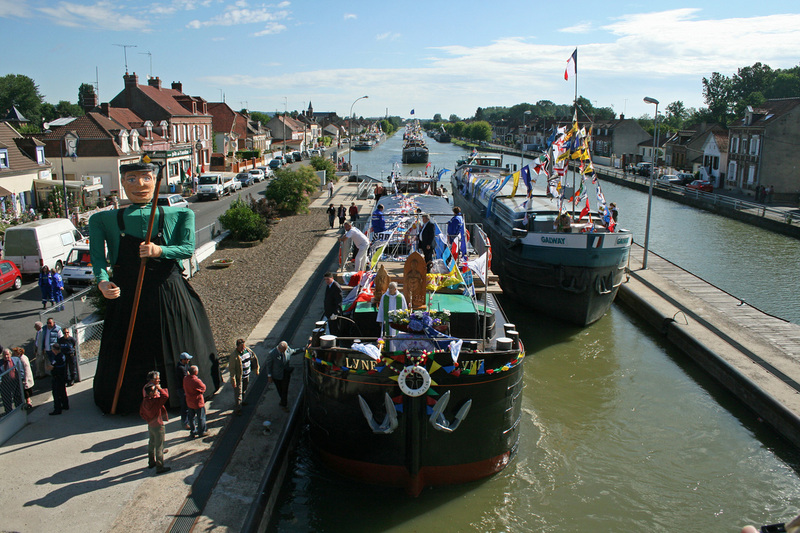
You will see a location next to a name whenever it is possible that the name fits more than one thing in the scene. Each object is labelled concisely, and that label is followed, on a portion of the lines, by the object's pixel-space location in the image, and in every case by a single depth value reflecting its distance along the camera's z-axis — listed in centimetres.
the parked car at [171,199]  2953
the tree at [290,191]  3303
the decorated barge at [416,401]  854
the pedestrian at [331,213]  2907
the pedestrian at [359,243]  1342
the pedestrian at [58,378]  993
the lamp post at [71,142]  3353
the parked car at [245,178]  5073
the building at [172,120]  4800
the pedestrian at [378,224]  1700
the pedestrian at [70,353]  1088
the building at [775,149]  4222
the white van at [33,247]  1922
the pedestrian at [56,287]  1606
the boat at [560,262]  1628
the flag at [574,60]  1880
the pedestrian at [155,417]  839
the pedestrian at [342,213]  2916
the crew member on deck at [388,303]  965
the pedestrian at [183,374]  962
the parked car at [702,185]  4753
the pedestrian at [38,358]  1175
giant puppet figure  986
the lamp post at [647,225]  2206
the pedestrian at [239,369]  1038
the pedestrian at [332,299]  1096
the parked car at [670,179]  5361
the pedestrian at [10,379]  953
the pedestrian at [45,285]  1588
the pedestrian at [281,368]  1049
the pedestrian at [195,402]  909
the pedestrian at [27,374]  1015
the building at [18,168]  2900
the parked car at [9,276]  1778
